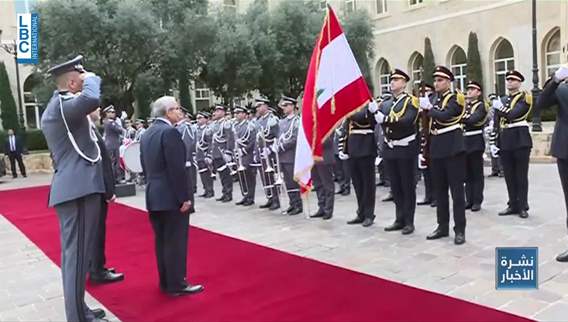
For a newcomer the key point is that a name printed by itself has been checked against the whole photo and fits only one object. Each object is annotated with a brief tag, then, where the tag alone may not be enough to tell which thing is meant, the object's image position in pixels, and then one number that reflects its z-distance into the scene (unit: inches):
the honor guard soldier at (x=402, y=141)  261.3
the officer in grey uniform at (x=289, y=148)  340.5
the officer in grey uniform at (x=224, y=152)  418.9
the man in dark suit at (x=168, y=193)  188.5
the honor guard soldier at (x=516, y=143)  292.2
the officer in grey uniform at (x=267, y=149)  368.5
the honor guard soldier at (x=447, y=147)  244.2
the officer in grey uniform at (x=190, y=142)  403.9
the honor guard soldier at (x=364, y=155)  292.2
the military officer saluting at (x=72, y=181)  157.6
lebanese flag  217.2
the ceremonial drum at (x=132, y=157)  475.2
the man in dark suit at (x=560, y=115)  208.8
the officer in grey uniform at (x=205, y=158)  442.3
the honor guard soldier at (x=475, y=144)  319.0
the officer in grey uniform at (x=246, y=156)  391.9
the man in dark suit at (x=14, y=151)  741.9
